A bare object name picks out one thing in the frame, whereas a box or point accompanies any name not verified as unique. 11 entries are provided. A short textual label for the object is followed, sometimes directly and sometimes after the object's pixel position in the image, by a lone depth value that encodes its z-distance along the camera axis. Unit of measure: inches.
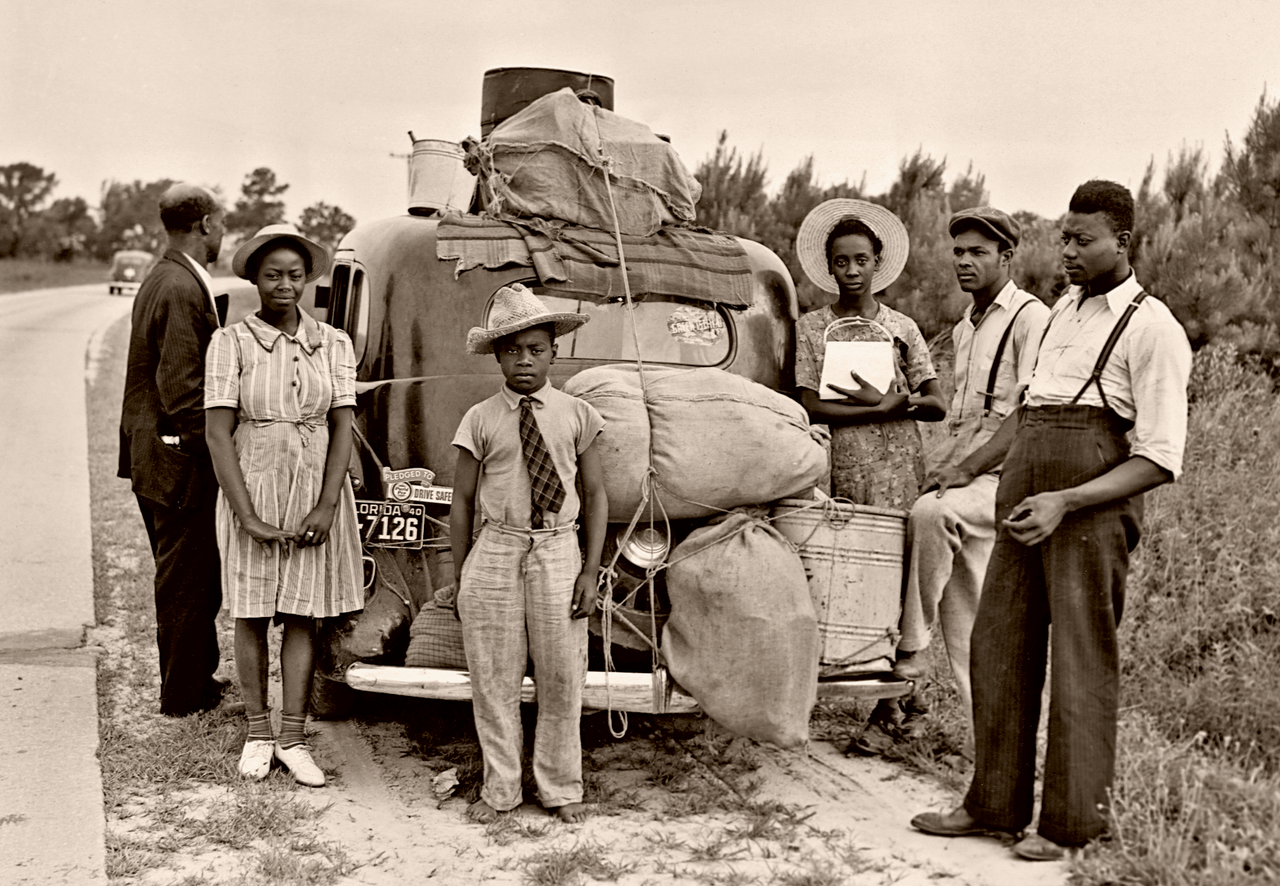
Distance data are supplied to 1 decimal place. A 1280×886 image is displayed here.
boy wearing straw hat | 179.8
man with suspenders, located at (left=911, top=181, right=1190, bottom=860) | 156.1
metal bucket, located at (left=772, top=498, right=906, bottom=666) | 184.5
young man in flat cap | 191.6
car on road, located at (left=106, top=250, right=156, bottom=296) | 1936.5
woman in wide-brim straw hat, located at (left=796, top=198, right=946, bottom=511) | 209.5
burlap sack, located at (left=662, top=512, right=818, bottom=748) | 175.5
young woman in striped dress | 194.1
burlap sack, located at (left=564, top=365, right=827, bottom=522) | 183.5
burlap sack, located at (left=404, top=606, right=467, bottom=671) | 190.9
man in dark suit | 218.1
